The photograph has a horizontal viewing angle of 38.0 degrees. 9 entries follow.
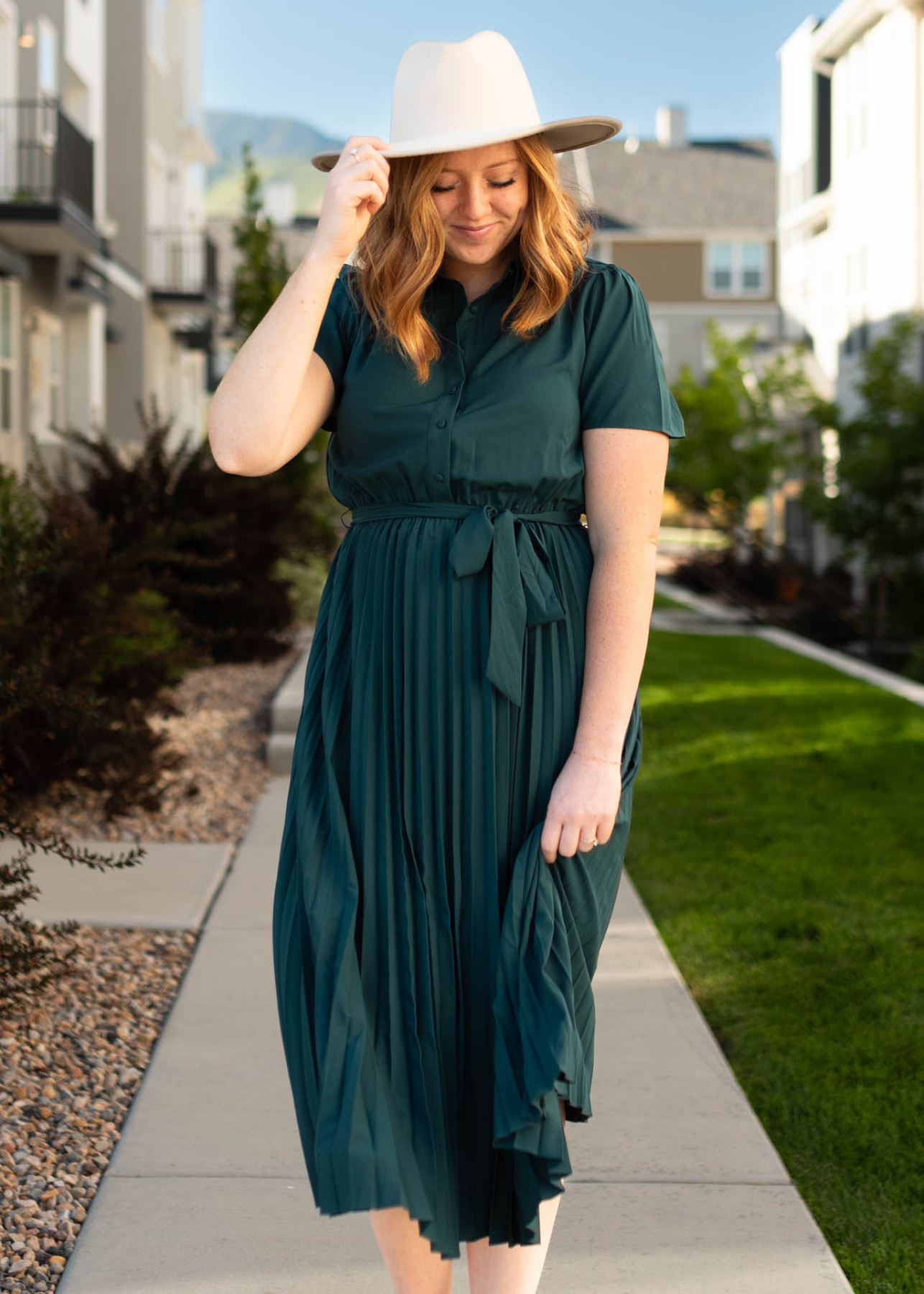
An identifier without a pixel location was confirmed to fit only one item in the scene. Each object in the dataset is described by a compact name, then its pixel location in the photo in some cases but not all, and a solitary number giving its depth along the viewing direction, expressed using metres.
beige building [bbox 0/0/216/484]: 14.45
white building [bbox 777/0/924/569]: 19.88
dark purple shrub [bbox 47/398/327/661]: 8.12
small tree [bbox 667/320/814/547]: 22.25
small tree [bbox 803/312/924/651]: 16.91
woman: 1.90
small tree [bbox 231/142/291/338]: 14.23
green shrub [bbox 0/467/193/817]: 4.39
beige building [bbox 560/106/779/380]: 44.66
